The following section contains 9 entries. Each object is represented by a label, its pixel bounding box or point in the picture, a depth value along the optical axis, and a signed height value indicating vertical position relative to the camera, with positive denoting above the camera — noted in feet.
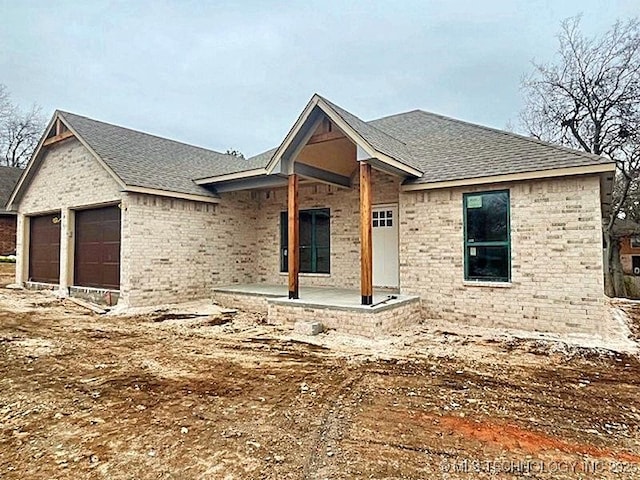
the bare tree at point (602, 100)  56.22 +24.15
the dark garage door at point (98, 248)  34.60 +0.48
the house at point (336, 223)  24.27 +2.35
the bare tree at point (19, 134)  109.60 +34.08
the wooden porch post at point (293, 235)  27.68 +1.22
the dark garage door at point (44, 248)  41.73 +0.56
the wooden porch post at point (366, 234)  24.30 +1.11
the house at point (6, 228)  73.36 +4.82
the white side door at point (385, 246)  33.24 +0.49
